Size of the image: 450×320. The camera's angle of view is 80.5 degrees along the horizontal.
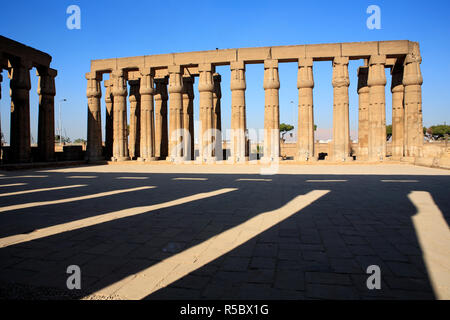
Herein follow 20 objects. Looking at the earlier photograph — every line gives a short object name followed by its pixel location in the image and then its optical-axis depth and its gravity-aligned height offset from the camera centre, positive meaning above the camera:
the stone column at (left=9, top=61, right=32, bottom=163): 19.91 +3.76
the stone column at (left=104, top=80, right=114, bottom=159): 27.37 +3.86
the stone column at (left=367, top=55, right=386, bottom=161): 20.16 +3.73
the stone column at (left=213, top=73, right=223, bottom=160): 25.52 +4.28
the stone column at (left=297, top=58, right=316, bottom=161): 20.52 +3.74
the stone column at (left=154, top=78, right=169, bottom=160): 25.91 +3.94
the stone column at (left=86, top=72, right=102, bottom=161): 23.81 +3.68
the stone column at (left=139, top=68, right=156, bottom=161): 23.23 +3.92
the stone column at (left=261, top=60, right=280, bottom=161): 20.78 +3.82
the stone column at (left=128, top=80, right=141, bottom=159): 26.86 +4.22
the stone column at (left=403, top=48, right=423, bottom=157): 19.89 +3.98
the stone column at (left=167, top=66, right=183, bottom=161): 22.66 +4.15
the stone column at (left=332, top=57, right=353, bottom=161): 20.33 +3.68
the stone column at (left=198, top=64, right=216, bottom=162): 21.89 +4.06
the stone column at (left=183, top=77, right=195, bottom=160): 26.38 +5.10
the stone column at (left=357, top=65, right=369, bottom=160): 22.80 +3.73
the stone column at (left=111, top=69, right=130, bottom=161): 23.59 +4.10
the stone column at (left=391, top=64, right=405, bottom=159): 21.82 +3.80
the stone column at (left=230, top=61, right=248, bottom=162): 21.28 +4.08
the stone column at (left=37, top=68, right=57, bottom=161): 22.11 +3.59
